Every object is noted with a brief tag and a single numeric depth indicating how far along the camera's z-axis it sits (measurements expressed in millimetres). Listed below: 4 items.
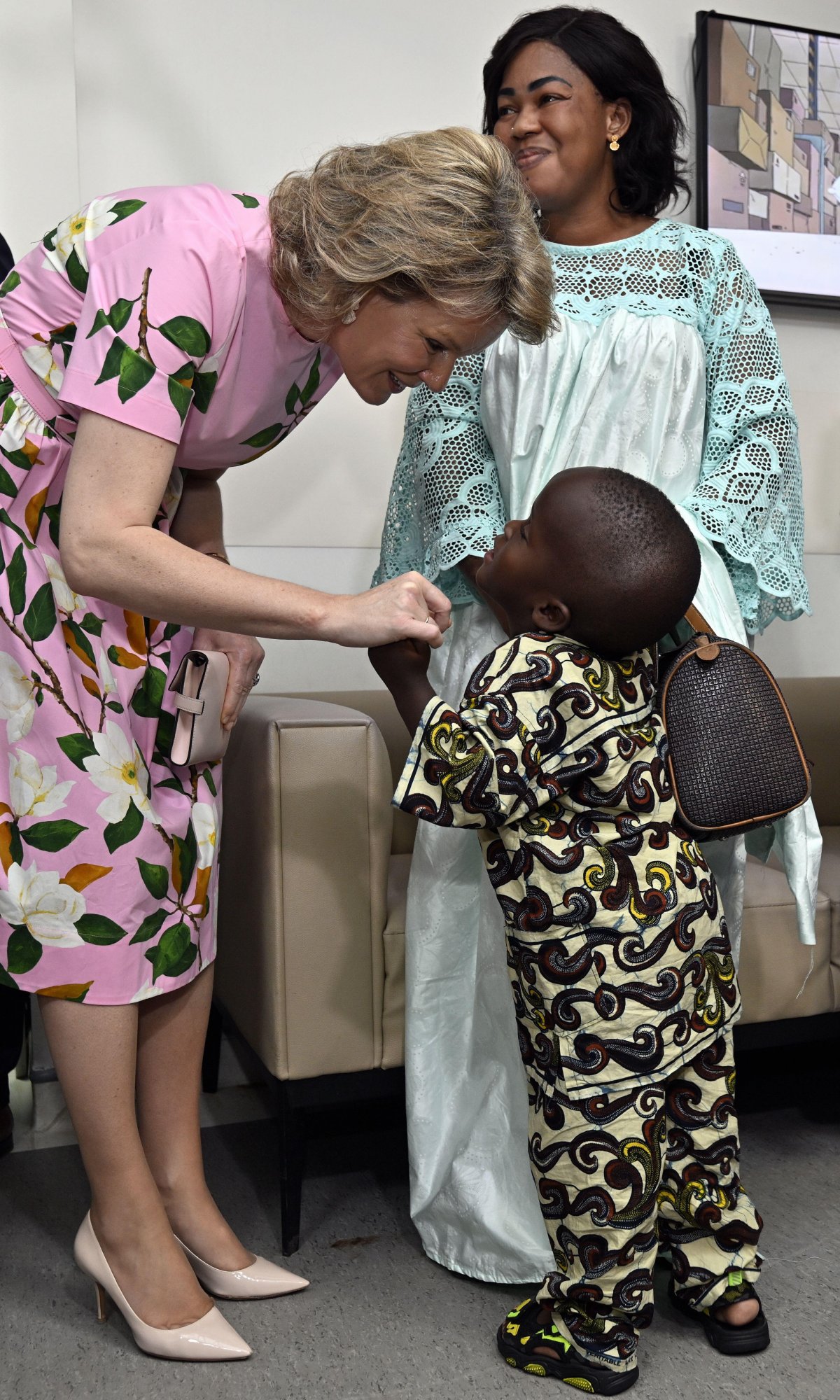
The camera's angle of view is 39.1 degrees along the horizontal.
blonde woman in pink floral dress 1148
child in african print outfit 1239
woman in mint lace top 1556
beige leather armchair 1604
